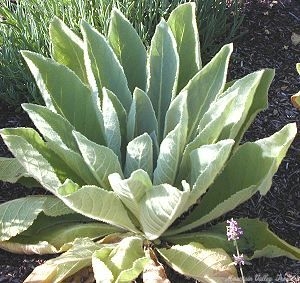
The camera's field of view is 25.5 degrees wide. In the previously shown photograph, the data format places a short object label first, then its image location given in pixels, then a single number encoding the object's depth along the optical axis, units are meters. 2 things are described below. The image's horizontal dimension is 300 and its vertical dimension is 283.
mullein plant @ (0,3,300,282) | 2.06
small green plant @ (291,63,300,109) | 2.51
